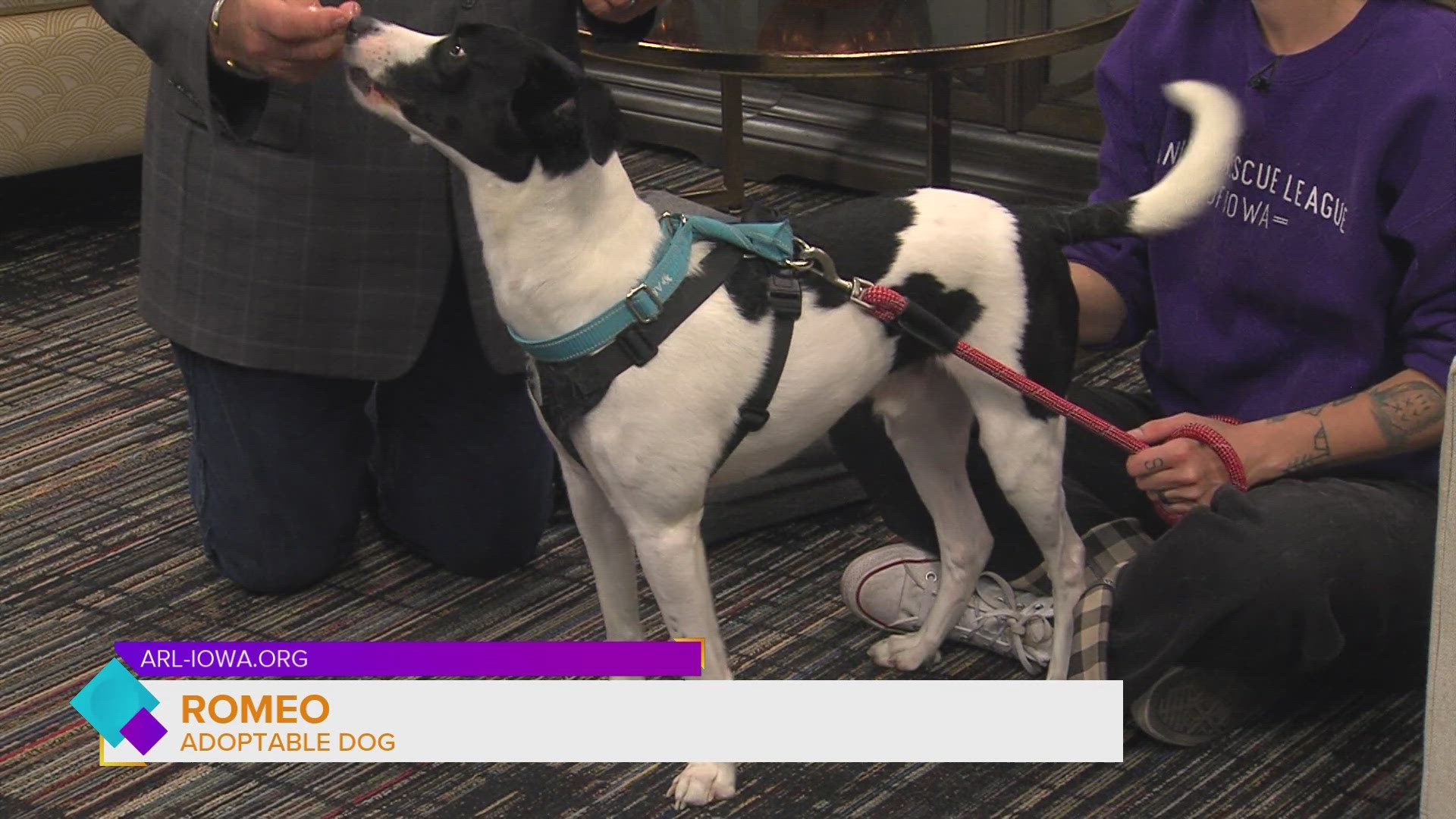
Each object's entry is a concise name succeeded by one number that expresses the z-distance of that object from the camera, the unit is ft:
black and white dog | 11.45
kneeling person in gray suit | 12.95
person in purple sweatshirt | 12.15
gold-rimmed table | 14.01
